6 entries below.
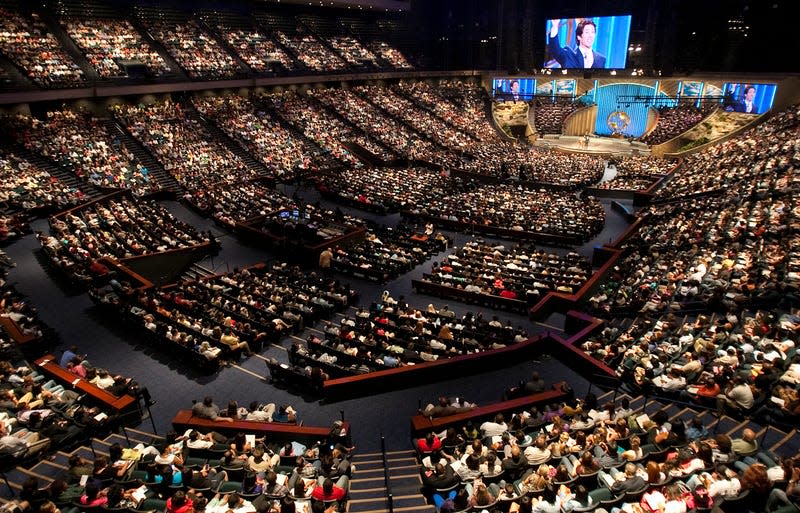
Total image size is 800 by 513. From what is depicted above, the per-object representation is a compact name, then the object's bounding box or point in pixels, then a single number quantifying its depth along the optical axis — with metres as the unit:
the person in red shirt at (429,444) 9.02
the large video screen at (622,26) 48.84
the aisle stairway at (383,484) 7.96
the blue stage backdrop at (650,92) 49.36
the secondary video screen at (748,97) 40.87
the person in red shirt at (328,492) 7.47
